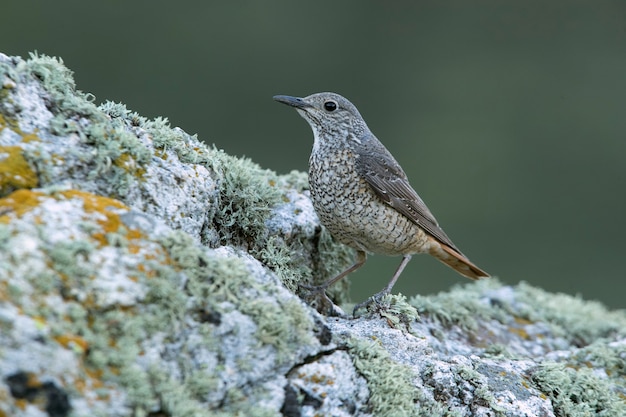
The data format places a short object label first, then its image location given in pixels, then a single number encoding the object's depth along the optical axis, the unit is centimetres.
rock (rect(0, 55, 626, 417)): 541
